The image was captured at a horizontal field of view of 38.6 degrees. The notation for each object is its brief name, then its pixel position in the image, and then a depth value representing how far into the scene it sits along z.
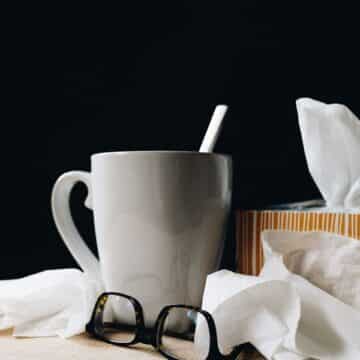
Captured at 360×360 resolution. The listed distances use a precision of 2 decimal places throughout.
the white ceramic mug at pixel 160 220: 0.50
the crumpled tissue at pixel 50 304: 0.51
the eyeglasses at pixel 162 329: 0.44
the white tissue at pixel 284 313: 0.42
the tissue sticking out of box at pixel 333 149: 0.51
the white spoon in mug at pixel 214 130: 0.57
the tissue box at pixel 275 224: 0.48
